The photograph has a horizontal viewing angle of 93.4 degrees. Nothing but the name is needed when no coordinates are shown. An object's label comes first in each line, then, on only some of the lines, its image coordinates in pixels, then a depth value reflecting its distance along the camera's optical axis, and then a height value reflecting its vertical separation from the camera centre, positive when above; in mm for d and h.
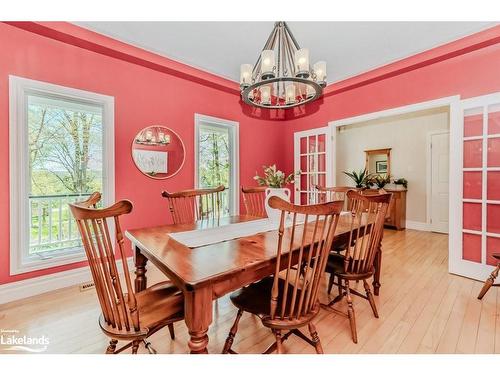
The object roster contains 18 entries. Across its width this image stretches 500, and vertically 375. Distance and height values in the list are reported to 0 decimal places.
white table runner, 1491 -347
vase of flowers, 2062 -4
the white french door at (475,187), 2422 -18
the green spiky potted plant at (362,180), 5016 +105
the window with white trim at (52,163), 2129 +214
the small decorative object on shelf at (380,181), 5066 +86
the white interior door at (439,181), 4531 +80
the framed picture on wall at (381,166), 5273 +427
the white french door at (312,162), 3787 +396
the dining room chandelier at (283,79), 1705 +846
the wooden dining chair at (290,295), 1092 -615
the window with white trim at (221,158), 3527 +410
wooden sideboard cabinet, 4852 -561
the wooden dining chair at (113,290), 943 -464
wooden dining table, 978 -379
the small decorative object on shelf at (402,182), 5014 +64
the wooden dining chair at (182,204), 2121 -186
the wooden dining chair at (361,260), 1622 -552
